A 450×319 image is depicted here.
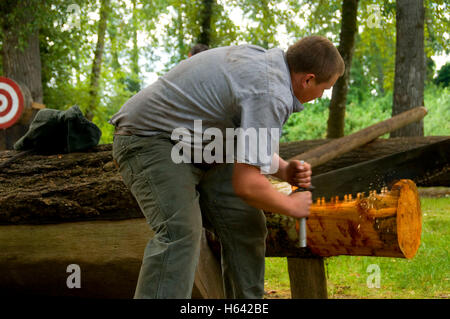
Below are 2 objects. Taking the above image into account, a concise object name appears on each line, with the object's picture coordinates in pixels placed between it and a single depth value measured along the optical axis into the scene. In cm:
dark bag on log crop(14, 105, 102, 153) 370
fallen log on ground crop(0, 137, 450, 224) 310
